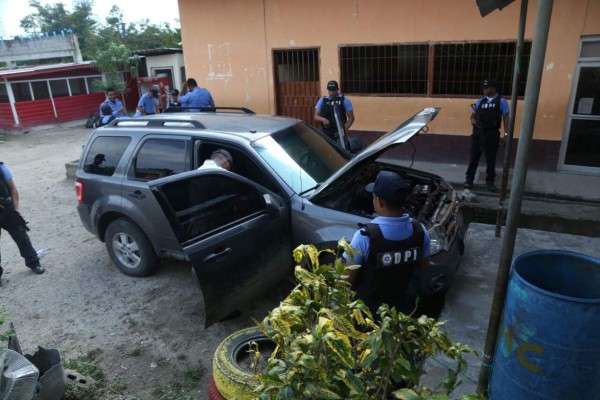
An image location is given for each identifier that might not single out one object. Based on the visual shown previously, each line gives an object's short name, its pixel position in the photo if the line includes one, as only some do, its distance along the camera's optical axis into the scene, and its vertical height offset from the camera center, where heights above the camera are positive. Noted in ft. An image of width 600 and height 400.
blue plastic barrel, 6.97 -4.42
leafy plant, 4.80 -3.22
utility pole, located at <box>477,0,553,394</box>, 6.57 -1.57
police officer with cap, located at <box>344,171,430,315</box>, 7.76 -3.23
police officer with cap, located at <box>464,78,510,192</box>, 21.15 -3.54
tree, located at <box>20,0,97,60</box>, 126.00 +14.82
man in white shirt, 14.19 -2.97
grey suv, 11.53 -3.99
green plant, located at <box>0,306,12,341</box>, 9.57 -5.52
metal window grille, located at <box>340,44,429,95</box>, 26.94 -0.72
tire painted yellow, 8.81 -6.12
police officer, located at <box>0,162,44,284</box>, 16.24 -5.45
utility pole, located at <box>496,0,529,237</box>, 14.01 -1.99
